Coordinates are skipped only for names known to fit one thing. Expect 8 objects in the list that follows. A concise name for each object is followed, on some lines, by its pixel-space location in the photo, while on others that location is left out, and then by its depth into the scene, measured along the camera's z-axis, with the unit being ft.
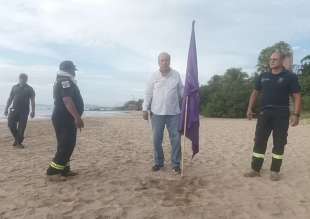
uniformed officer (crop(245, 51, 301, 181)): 10.50
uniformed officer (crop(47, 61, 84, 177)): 10.31
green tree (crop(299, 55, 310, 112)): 62.66
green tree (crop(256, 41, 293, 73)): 90.82
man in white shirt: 11.37
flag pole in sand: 11.12
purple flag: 11.16
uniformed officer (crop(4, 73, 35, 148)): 16.71
